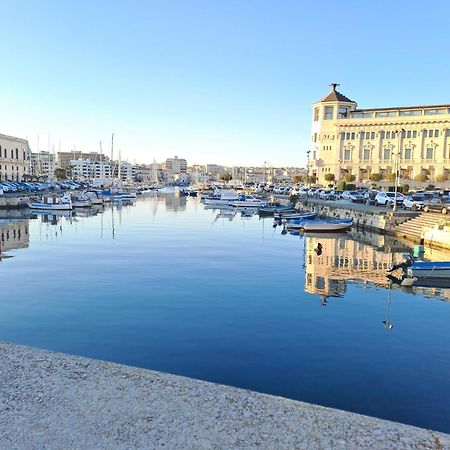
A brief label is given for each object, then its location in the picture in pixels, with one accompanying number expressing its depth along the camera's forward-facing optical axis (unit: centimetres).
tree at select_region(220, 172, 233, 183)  16725
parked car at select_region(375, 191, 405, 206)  4872
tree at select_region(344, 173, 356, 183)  9395
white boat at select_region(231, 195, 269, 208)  7138
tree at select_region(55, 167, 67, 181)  13612
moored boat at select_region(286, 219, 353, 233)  4081
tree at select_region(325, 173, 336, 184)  10502
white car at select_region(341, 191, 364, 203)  5882
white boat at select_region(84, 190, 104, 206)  7261
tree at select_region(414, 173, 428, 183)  9256
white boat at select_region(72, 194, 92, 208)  6481
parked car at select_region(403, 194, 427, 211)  4399
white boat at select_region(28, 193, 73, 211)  5856
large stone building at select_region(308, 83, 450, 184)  10144
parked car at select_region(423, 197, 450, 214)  3843
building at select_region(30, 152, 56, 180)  16548
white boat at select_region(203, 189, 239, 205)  7828
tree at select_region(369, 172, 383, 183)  9506
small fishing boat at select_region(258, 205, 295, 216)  5849
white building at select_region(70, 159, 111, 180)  18772
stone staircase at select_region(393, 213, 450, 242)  3522
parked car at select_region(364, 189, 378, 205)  5475
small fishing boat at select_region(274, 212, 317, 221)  4822
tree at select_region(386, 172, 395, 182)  9106
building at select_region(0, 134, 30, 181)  9850
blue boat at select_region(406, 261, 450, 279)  2120
